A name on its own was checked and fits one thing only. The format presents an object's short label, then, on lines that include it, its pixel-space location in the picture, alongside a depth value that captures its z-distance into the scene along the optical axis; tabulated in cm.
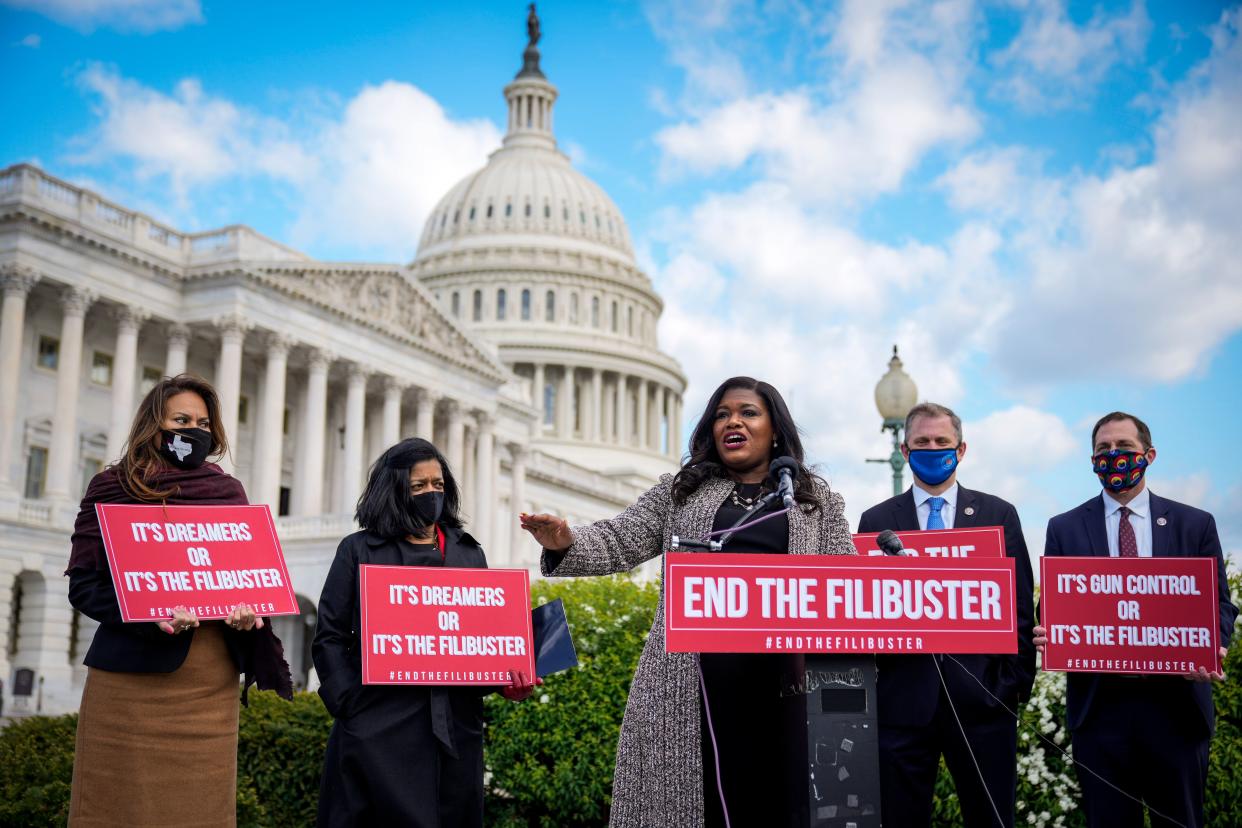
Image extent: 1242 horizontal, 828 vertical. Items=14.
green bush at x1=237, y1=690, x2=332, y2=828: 1082
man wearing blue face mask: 641
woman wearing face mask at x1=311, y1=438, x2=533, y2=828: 602
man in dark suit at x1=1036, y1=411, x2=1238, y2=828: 647
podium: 483
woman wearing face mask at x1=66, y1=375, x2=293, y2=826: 584
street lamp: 1639
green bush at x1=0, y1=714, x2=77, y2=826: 962
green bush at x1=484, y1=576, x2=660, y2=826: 1074
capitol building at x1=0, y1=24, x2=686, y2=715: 3816
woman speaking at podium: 530
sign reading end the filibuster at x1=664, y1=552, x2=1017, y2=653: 504
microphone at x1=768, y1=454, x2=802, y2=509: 531
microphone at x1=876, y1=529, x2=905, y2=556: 540
